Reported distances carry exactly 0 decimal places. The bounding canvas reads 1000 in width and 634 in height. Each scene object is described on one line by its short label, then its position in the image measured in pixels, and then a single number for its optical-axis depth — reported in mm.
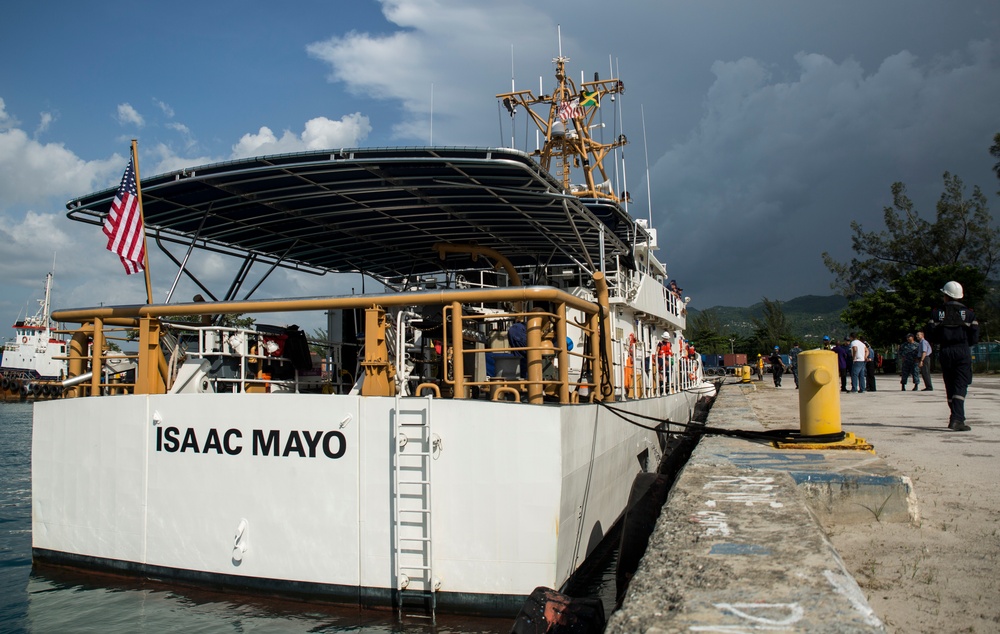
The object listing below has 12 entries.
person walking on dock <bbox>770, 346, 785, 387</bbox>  25094
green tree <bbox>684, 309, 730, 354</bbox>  67250
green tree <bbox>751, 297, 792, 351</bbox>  66938
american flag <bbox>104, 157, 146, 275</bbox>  7941
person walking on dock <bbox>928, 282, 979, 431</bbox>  8125
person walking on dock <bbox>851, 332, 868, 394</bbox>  18391
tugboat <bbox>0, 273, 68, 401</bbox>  57906
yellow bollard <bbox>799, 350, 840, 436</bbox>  6328
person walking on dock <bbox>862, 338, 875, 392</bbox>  19422
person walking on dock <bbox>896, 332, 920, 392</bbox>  18703
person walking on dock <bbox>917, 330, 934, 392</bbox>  17938
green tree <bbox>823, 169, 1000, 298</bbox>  49062
